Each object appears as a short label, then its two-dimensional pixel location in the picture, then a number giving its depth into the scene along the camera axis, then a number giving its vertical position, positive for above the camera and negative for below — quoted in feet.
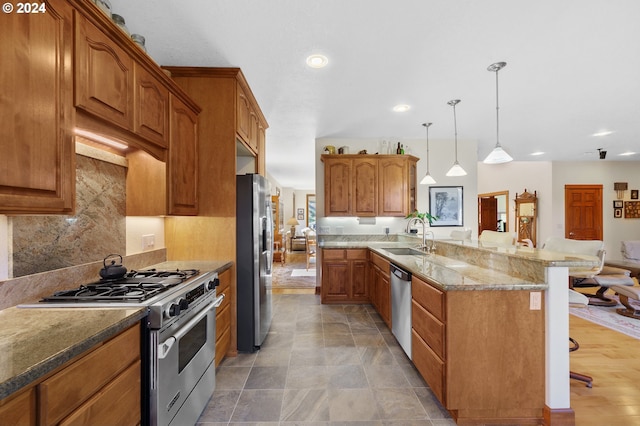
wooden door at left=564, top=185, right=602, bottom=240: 22.33 +0.21
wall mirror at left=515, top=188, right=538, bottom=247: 23.65 -0.02
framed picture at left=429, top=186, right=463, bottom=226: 16.02 +0.59
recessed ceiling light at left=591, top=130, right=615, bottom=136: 14.80 +4.49
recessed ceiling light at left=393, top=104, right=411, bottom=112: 11.30 +4.51
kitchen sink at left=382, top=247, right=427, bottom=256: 11.69 -1.57
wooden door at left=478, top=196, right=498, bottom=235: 30.58 +0.22
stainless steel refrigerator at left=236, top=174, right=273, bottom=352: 8.53 -1.40
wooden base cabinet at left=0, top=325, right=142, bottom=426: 2.67 -1.98
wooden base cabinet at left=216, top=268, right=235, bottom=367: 7.59 -2.94
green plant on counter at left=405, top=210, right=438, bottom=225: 11.49 -0.03
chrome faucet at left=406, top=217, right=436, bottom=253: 10.85 -1.24
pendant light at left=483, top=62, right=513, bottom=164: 8.25 +1.95
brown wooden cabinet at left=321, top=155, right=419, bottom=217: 14.74 +1.65
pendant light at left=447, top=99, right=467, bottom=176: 10.98 +1.85
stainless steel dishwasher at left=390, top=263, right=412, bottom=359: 7.65 -2.74
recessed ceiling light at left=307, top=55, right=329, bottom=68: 7.83 +4.53
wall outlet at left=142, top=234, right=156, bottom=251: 7.64 -0.71
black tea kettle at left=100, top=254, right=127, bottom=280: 5.56 -1.13
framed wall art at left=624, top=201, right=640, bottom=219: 22.21 +0.42
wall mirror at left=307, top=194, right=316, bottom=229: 38.81 +0.84
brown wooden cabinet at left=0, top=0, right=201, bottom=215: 3.37 +1.86
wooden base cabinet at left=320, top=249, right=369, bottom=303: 13.38 -2.85
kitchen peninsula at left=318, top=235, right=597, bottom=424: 5.63 -2.76
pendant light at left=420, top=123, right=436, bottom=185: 13.50 +1.78
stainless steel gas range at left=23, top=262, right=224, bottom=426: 4.33 -2.03
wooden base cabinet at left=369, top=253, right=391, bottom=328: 9.97 -2.82
